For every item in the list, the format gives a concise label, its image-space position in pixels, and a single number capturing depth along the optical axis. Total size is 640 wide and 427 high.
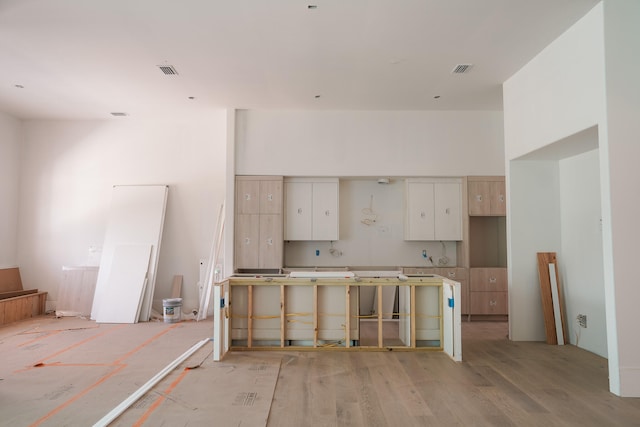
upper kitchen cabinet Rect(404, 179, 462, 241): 6.69
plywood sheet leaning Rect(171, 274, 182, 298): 6.84
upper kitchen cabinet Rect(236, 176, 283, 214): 6.57
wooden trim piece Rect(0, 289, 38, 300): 6.26
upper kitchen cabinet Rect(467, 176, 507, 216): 6.61
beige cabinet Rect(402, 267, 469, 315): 6.39
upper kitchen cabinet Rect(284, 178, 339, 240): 6.74
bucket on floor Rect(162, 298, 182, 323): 6.25
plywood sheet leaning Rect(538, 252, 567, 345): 5.05
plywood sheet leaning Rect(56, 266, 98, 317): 6.69
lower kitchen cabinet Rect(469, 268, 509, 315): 6.42
